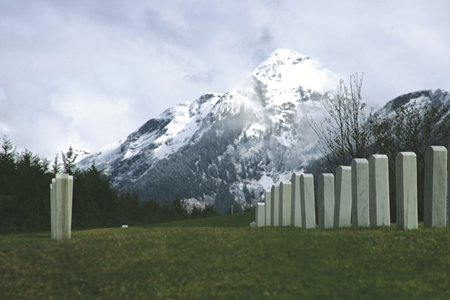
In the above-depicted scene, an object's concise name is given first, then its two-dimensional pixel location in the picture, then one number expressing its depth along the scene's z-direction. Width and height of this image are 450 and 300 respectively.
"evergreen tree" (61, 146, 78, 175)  66.69
